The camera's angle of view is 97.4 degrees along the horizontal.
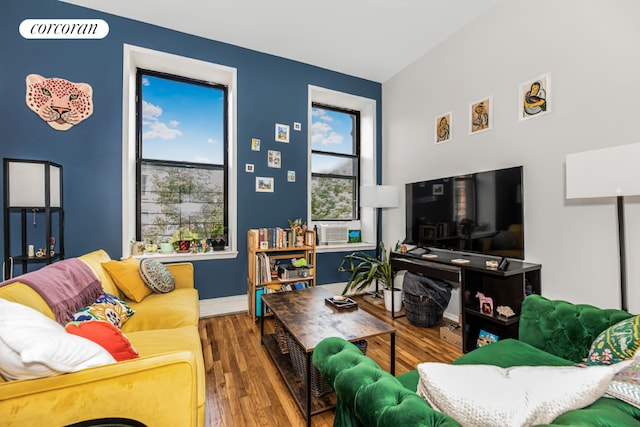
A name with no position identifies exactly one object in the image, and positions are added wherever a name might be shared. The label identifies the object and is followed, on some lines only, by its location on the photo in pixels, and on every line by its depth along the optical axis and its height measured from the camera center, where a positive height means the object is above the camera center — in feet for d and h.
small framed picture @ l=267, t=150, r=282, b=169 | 11.15 +2.28
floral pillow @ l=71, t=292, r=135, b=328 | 5.05 -1.84
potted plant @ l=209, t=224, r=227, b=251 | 10.57 -0.80
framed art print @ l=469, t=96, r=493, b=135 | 8.70 +3.17
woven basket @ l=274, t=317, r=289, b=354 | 7.21 -3.24
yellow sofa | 2.93 -1.96
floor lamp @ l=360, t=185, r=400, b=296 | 11.76 +0.82
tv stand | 7.08 -1.99
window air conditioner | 12.39 -0.80
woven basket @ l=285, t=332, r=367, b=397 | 5.63 -3.25
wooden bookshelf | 9.82 -1.61
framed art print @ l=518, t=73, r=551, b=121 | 7.30 +3.15
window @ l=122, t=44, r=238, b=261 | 10.06 +2.54
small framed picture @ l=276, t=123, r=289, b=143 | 11.28 +3.37
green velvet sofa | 2.02 -1.58
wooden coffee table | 5.25 -2.26
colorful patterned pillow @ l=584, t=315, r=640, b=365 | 3.40 -1.64
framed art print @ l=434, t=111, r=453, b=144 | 9.93 +3.16
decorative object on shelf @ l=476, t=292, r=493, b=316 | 7.48 -2.42
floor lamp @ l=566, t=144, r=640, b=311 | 4.90 +0.71
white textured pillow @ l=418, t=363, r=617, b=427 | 2.03 -1.38
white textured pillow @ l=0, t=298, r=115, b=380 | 2.81 -1.37
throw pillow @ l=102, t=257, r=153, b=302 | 7.09 -1.58
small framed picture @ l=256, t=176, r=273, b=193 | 10.96 +1.26
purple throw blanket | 4.57 -1.26
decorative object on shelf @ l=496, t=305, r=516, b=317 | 7.13 -2.50
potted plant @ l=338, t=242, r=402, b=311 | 10.53 -2.31
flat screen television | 7.45 +0.06
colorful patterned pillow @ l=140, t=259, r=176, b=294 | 7.49 -1.62
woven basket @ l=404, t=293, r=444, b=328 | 9.14 -3.17
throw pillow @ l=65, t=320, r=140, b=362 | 3.77 -1.64
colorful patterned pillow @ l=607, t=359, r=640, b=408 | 2.67 -1.68
